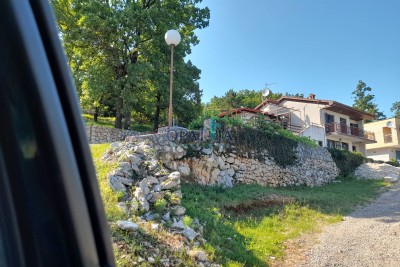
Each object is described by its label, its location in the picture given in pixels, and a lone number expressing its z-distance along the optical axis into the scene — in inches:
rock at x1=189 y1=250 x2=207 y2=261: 197.2
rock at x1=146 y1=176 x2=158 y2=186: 283.8
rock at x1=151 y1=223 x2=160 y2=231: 211.4
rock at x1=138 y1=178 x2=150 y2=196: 261.2
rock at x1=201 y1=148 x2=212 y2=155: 451.8
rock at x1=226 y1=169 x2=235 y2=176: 480.6
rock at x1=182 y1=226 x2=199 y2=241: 218.4
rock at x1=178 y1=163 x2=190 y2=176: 414.6
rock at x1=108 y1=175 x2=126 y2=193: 263.7
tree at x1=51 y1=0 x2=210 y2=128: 701.9
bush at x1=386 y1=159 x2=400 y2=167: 1132.1
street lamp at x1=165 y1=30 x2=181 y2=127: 453.4
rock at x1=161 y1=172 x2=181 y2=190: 284.0
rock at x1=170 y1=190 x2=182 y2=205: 267.5
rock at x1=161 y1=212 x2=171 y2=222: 236.3
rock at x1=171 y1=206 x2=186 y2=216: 253.1
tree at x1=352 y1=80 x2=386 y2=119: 2289.6
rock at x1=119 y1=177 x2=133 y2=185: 278.7
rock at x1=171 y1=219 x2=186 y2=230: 226.7
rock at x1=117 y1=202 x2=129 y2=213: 230.0
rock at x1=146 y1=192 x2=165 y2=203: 256.6
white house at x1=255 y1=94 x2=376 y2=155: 1139.9
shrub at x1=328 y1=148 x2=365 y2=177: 840.9
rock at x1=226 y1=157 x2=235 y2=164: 489.0
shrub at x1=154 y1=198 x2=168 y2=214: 244.5
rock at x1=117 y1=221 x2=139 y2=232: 191.6
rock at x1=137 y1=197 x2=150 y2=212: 238.2
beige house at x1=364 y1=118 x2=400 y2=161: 1599.4
